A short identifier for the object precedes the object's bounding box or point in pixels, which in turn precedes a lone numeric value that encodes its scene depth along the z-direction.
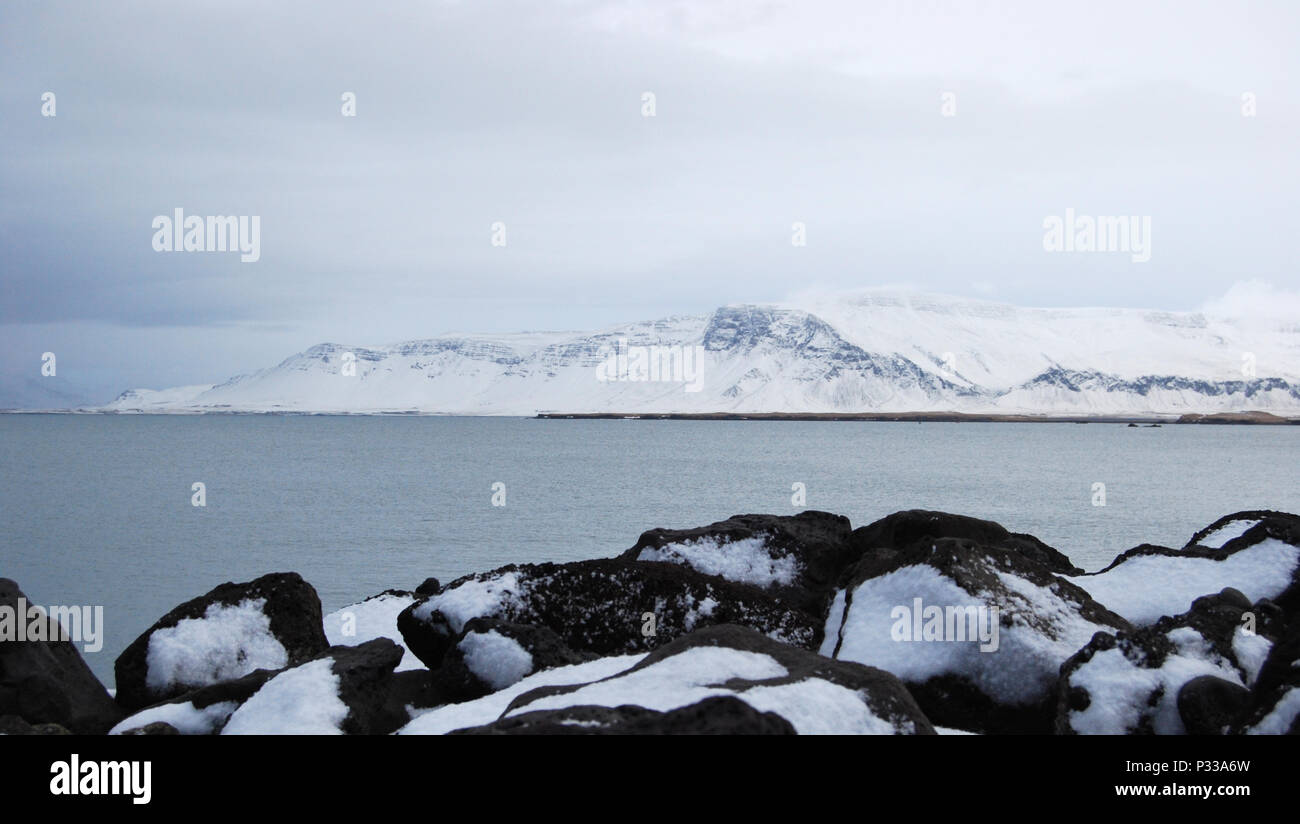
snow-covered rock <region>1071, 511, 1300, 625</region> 9.84
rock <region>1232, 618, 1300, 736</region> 6.02
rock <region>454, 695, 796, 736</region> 4.98
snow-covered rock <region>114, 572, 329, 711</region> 9.58
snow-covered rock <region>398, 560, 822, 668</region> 9.71
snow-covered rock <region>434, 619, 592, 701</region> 8.46
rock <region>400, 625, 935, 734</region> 5.26
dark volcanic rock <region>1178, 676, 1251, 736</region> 6.82
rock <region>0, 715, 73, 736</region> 7.38
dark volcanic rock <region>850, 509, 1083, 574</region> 11.99
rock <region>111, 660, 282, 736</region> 8.09
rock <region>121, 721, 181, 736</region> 7.61
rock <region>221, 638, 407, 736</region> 7.27
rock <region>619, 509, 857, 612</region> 11.85
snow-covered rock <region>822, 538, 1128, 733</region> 7.93
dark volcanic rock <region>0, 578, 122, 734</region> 8.62
